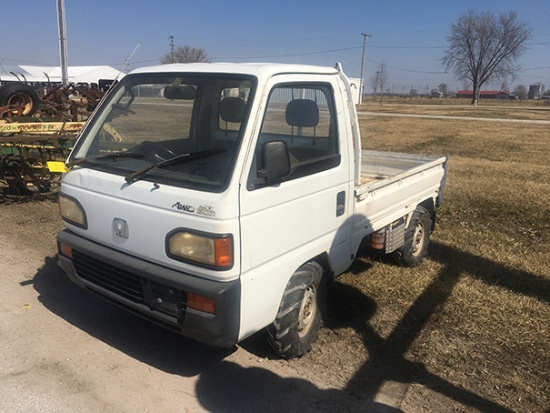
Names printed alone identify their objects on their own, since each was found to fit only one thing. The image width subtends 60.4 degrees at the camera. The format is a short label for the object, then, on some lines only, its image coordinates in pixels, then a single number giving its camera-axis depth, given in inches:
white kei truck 107.4
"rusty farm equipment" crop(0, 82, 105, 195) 253.0
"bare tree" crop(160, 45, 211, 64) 2259.6
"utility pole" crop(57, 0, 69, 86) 661.9
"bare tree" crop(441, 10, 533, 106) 2699.3
